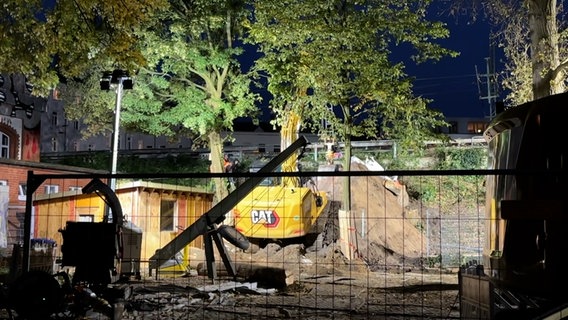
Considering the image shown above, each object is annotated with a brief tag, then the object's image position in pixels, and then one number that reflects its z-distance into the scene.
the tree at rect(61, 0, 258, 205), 26.92
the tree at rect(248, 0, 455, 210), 18.89
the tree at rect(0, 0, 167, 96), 14.73
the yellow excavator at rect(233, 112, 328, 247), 18.97
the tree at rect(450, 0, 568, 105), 13.56
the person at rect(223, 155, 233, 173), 32.06
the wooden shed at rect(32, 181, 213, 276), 18.17
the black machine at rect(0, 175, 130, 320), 6.90
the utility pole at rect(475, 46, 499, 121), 34.09
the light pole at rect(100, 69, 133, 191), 15.99
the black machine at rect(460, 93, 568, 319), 4.89
